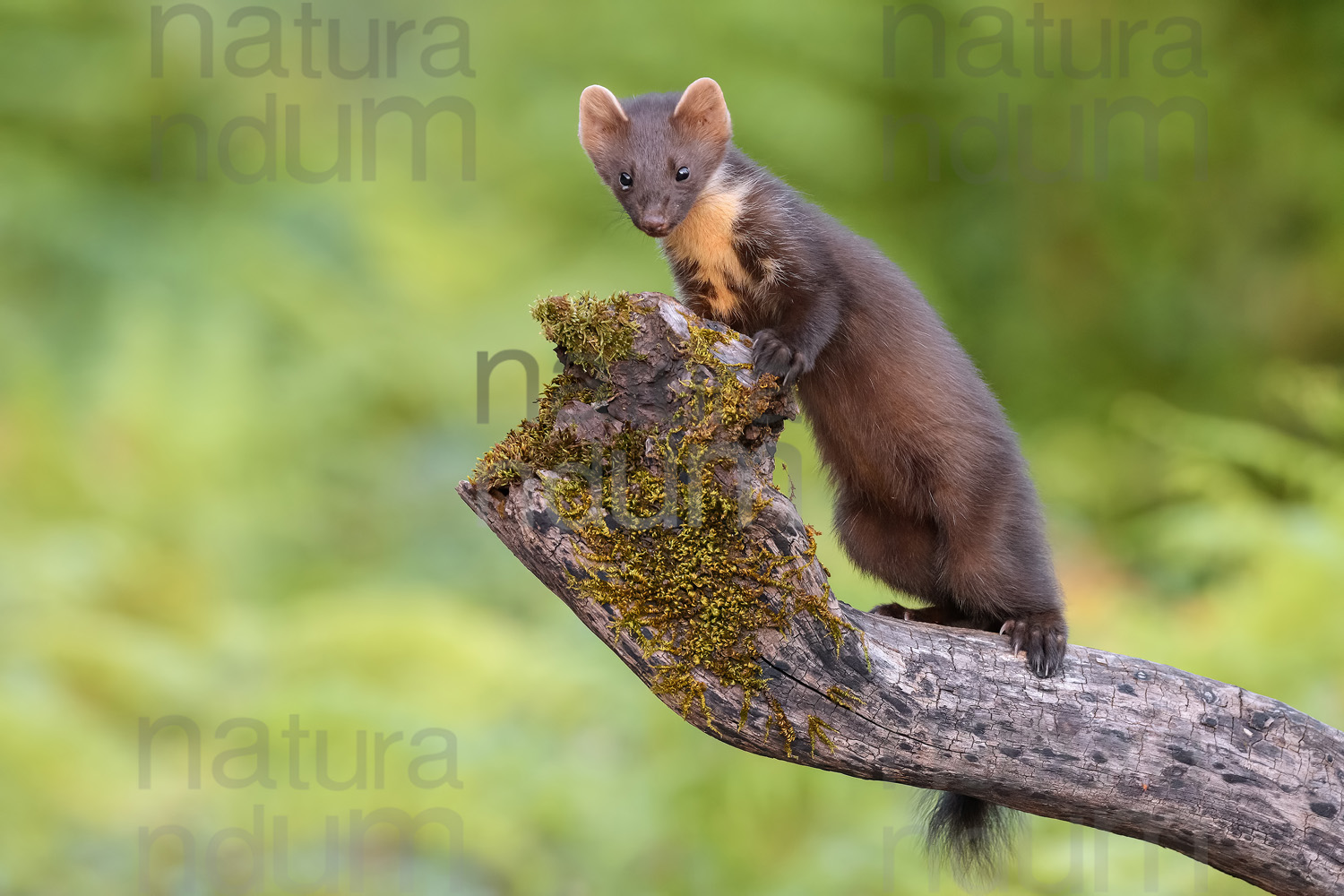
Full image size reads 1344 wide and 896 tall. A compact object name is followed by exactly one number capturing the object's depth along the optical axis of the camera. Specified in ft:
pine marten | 20.02
